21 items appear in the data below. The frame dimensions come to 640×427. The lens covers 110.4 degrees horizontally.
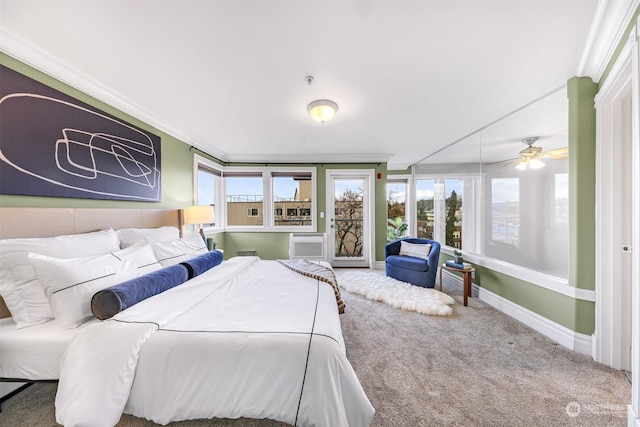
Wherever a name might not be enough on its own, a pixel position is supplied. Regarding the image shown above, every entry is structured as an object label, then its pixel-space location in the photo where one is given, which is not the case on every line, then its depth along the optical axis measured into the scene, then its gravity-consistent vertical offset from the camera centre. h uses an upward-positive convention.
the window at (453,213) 4.04 +0.02
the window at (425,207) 4.84 +0.15
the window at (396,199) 5.88 +0.39
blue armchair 3.43 -0.86
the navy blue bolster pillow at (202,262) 2.01 -0.48
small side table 2.91 -0.88
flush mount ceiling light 2.32 +1.11
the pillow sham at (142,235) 2.08 -0.22
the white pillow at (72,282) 1.26 -0.41
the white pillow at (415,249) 3.71 -0.61
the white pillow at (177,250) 2.06 -0.37
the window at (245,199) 4.89 +0.32
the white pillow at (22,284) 1.30 -0.43
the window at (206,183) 3.84 +0.59
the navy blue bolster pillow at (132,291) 1.25 -0.50
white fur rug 2.72 -1.13
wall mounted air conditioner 4.69 -0.69
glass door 4.91 -0.12
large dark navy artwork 1.54 +0.56
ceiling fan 3.01 +0.82
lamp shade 3.17 -0.02
